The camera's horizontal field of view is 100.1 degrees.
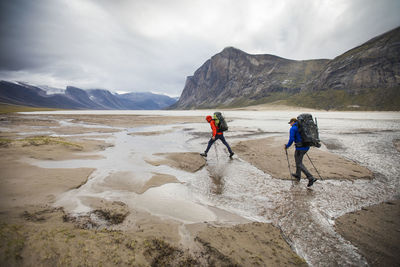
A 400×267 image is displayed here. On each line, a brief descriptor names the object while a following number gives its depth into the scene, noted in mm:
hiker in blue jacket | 7637
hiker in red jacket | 11961
